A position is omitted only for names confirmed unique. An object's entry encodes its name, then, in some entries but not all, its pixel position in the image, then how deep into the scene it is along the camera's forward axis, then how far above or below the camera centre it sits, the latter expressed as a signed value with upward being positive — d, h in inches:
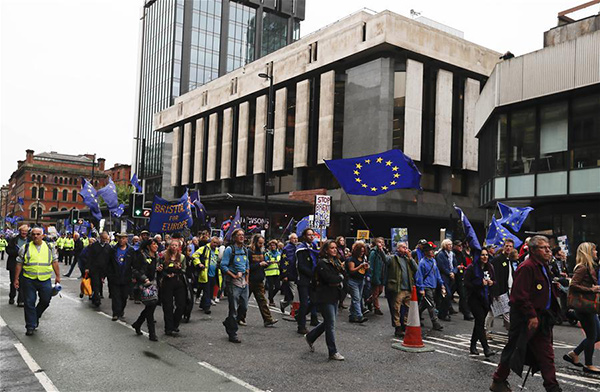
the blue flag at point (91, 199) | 842.2 +16.5
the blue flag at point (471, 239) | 347.6 -11.0
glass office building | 2955.2 +980.4
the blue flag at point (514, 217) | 683.4 +9.1
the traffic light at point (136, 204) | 687.1 +9.0
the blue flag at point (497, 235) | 613.3 -13.8
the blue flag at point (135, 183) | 1054.0 +55.3
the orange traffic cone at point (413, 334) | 338.3 -71.2
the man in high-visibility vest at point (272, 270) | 547.5 -54.3
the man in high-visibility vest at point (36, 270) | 354.6 -41.6
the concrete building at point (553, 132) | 855.7 +159.9
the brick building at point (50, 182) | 4067.4 +207.2
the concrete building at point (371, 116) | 1466.5 +303.4
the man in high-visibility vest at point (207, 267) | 484.1 -49.0
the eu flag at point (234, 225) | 775.2 -15.1
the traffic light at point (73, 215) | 1068.4 -11.8
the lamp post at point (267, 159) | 1019.3 +110.5
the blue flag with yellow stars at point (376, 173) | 543.5 +47.2
